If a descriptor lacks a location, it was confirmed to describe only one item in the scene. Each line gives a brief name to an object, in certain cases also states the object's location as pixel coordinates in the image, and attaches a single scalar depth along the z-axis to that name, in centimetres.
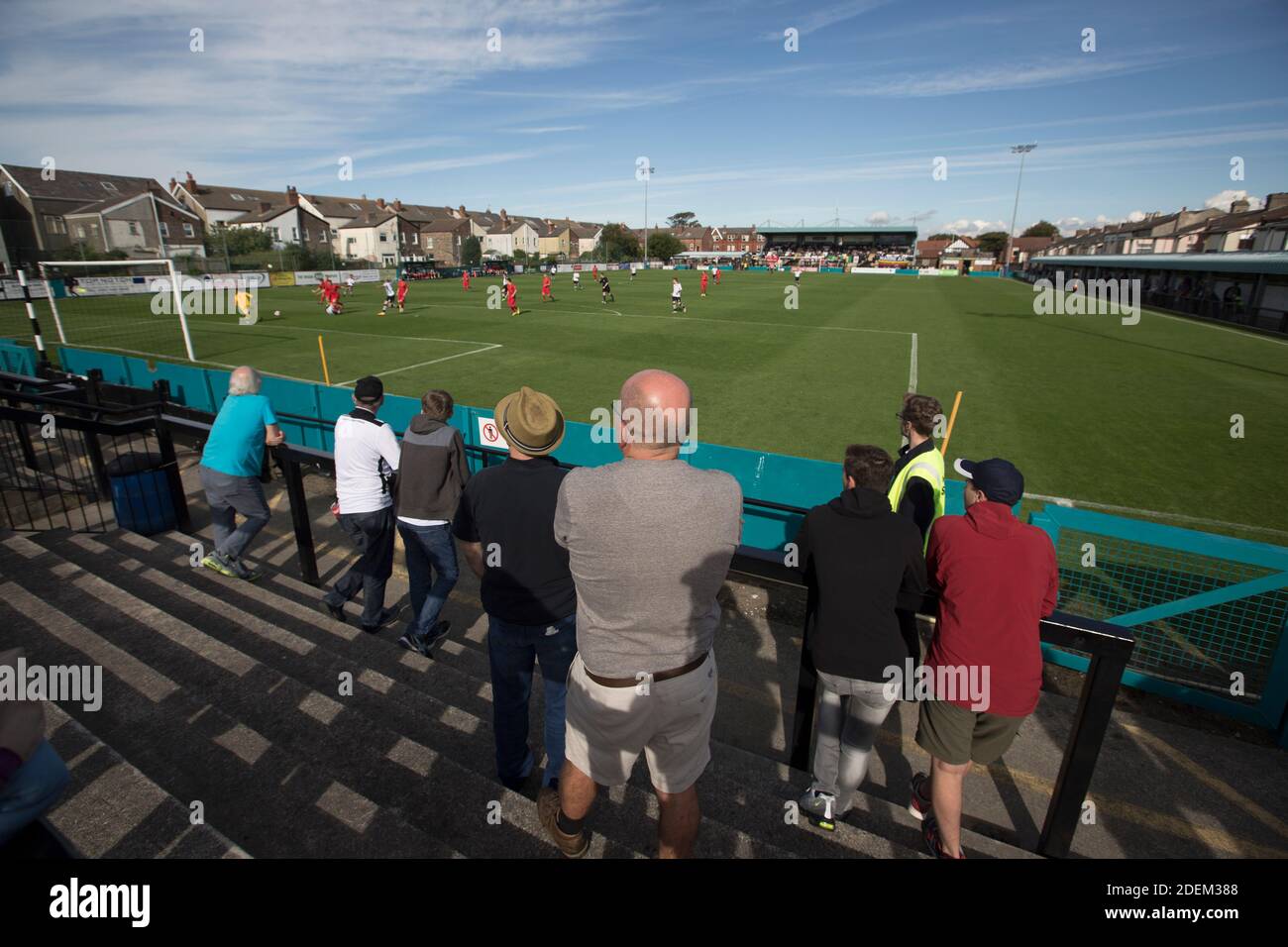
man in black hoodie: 295
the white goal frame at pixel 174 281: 1738
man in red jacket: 287
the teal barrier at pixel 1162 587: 485
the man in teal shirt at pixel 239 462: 561
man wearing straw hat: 296
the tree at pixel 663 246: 10206
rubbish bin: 655
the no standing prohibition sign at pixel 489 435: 872
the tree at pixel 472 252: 8259
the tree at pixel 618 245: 9806
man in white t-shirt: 495
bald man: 219
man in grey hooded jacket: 470
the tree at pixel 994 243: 14525
